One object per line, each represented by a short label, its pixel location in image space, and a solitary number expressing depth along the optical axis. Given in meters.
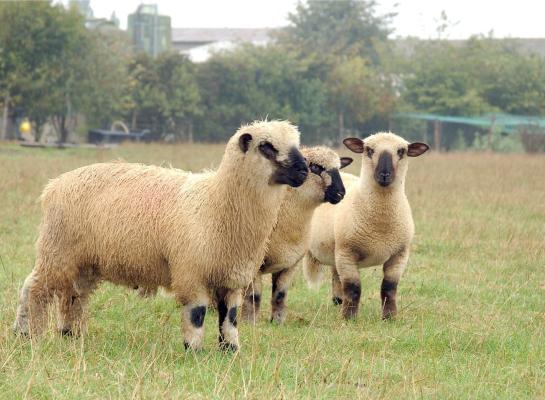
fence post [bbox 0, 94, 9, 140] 37.31
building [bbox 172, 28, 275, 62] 80.12
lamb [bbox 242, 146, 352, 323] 7.97
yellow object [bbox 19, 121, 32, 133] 39.42
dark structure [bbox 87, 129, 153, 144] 39.84
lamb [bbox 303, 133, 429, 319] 8.47
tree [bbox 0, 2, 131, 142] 37.78
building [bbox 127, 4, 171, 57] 60.00
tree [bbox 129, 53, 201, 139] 43.81
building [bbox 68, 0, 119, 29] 43.89
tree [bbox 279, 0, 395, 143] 48.00
